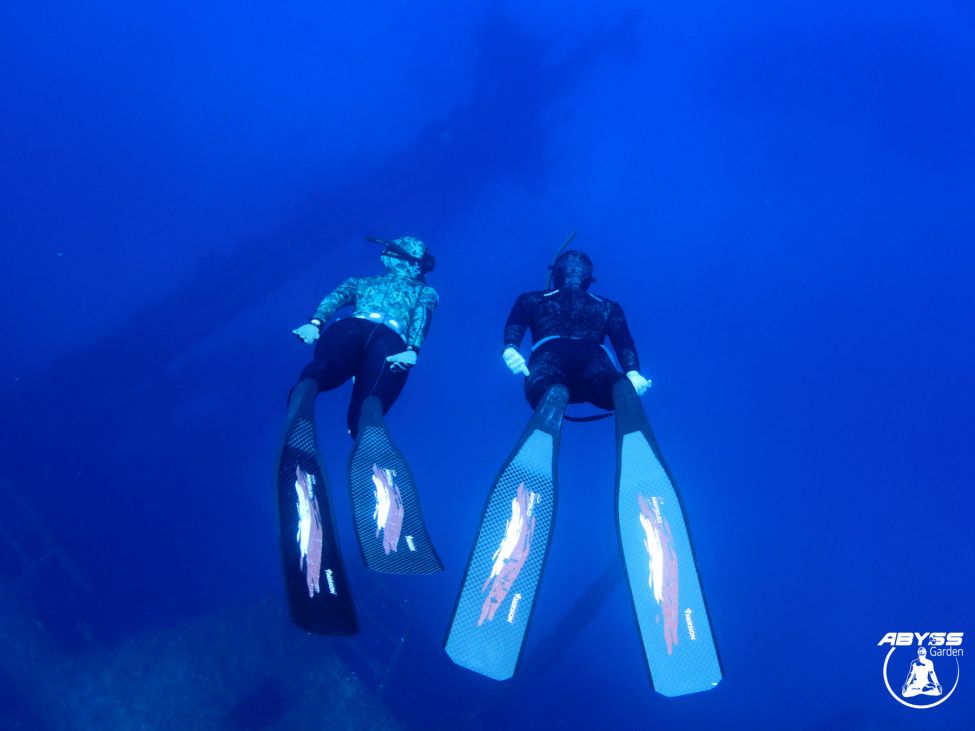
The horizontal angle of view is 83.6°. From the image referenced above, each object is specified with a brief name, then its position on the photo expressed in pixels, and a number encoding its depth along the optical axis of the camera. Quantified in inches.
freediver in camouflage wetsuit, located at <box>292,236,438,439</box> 144.5
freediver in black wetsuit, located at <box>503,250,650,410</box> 143.2
